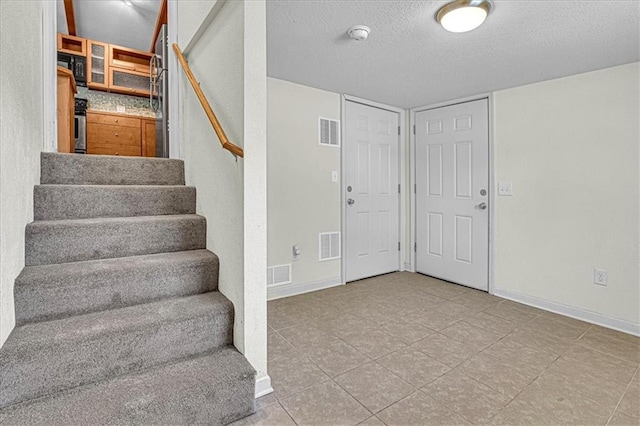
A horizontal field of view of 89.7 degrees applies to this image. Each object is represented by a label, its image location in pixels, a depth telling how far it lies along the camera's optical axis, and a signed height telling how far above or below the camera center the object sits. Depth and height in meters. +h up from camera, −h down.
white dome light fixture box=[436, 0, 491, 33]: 1.76 +1.09
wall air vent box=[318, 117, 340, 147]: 3.41 +0.82
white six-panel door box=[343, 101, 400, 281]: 3.69 +0.20
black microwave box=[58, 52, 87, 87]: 4.14 +1.88
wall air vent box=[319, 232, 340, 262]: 3.46 -0.41
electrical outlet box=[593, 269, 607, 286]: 2.63 -0.58
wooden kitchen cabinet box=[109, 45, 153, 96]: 4.46 +1.98
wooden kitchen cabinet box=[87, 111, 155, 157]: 4.22 +1.02
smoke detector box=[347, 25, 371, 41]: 2.06 +1.15
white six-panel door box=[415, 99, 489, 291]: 3.44 +0.16
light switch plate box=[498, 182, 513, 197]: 3.20 +0.18
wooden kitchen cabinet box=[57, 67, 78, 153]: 3.02 +0.98
